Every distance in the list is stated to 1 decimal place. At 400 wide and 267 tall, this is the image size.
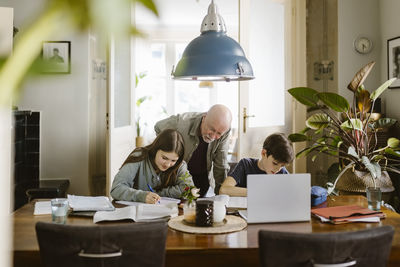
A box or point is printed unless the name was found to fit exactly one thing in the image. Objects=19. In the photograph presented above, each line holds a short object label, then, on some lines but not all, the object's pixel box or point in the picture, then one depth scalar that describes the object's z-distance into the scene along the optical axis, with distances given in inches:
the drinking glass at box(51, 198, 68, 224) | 75.0
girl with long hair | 100.7
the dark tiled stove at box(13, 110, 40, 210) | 161.2
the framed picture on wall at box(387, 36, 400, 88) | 163.3
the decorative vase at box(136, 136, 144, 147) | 272.9
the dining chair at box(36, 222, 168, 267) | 51.2
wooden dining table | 62.7
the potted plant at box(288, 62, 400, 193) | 131.9
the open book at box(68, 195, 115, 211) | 83.8
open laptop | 76.4
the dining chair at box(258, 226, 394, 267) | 49.9
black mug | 74.9
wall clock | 179.5
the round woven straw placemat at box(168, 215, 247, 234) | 71.1
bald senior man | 125.4
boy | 106.2
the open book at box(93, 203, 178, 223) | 77.5
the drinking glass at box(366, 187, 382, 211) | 85.0
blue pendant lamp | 86.0
